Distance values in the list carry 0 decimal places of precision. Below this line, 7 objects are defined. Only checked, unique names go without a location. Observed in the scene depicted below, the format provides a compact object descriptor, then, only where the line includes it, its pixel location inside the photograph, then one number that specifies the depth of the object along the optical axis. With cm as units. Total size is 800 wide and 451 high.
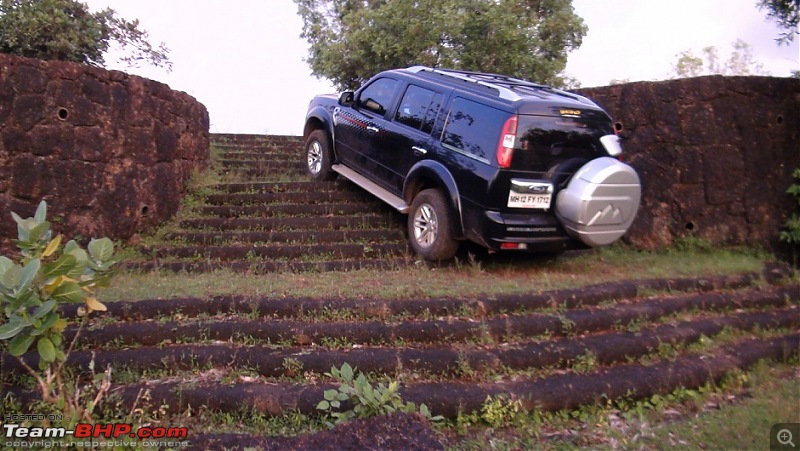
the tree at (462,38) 1253
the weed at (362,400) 387
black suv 633
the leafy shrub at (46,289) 340
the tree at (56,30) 876
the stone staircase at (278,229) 740
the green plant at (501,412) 427
